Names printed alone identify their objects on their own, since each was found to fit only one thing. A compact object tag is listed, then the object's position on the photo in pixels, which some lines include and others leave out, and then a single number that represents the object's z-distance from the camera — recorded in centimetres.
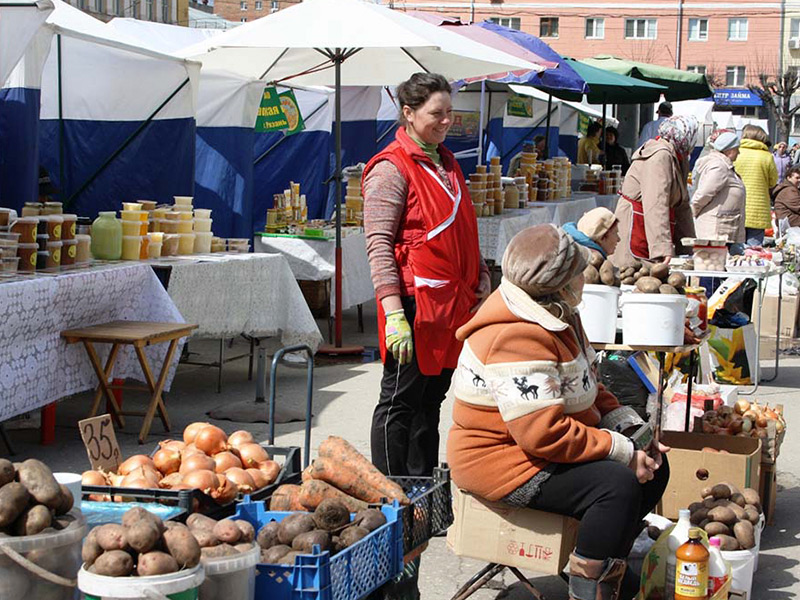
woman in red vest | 482
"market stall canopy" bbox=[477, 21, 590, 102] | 1432
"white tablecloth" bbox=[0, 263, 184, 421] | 606
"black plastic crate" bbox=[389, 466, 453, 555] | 374
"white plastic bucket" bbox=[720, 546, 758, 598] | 454
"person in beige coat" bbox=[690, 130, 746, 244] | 957
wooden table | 657
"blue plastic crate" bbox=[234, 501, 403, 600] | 308
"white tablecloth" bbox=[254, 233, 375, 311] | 982
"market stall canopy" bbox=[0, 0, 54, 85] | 658
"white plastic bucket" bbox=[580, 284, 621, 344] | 508
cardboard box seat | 398
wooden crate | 552
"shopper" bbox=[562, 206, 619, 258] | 543
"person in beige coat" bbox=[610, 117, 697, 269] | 709
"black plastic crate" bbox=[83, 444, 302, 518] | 357
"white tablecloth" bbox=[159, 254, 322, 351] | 777
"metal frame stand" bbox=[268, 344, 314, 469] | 410
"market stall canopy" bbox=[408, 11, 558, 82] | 1277
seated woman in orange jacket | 377
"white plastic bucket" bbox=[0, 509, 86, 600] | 277
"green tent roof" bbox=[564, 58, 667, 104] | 1650
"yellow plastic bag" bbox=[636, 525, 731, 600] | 430
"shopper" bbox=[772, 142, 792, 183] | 2081
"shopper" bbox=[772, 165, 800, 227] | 1469
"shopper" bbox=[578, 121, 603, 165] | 1945
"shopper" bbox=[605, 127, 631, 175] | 1967
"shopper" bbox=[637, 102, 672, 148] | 2683
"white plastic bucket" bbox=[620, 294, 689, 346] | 500
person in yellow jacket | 1287
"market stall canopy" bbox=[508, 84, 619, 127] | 1828
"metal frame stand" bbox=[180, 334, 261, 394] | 834
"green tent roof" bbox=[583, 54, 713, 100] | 1961
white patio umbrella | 866
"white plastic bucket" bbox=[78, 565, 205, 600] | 272
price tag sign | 420
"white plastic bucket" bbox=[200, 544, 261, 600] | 297
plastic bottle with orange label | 406
